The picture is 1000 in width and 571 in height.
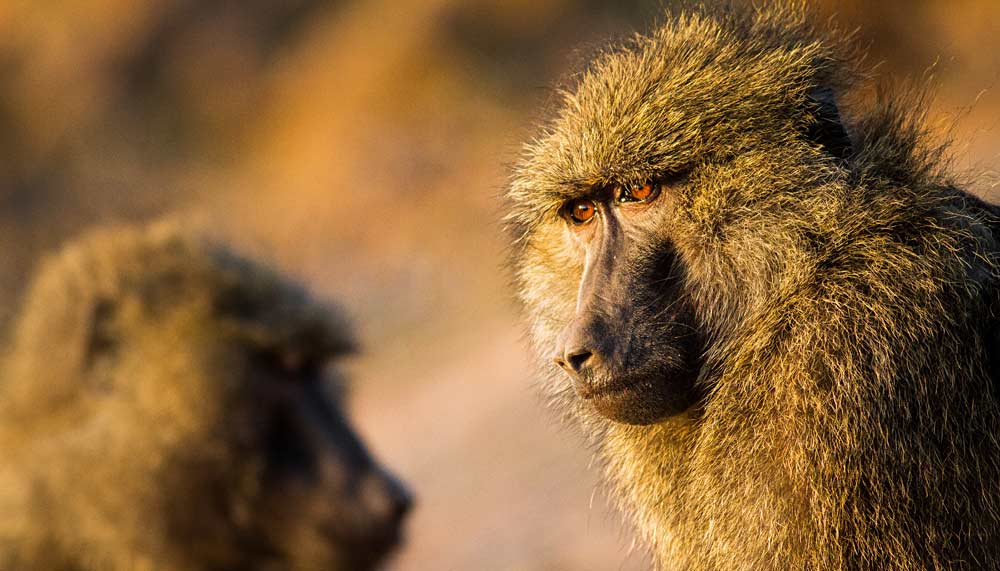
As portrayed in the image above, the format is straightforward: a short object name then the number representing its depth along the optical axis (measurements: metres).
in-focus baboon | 5.43
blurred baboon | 8.73
